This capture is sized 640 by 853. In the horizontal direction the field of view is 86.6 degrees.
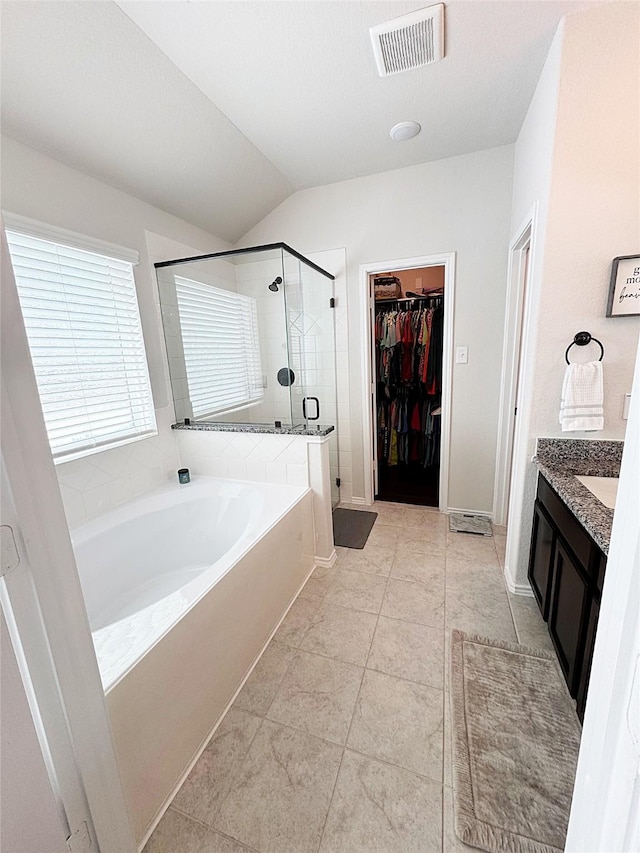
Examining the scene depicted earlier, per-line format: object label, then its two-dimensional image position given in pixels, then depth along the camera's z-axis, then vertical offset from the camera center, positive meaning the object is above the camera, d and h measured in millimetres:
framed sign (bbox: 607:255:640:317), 1458 +237
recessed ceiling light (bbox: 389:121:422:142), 2000 +1305
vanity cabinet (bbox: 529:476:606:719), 1159 -942
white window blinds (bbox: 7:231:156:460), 1643 +118
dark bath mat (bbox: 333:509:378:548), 2596 -1389
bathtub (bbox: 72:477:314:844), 1040 -1043
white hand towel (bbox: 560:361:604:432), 1566 -241
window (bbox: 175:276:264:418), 2586 +76
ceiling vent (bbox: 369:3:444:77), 1380 +1311
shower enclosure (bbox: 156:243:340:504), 2424 +184
